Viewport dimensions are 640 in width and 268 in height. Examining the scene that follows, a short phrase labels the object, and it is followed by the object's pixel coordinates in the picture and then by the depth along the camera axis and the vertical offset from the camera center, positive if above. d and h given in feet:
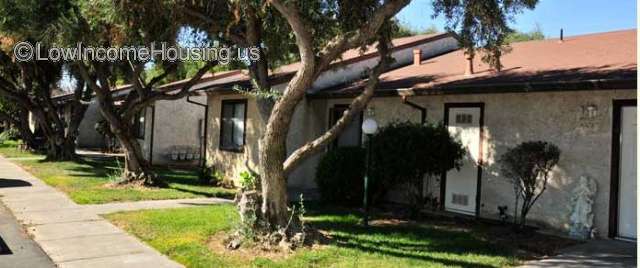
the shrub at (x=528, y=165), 30.07 -0.80
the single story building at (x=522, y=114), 29.76 +1.95
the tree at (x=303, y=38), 24.80 +4.79
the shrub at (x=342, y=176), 39.29 -2.34
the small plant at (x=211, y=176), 54.32 -3.76
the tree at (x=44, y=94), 72.59 +4.18
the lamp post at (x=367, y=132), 31.14 +0.51
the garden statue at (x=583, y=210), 30.19 -2.96
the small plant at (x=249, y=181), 28.84 -2.16
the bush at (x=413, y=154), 34.24 -0.58
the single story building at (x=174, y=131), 76.23 +0.25
